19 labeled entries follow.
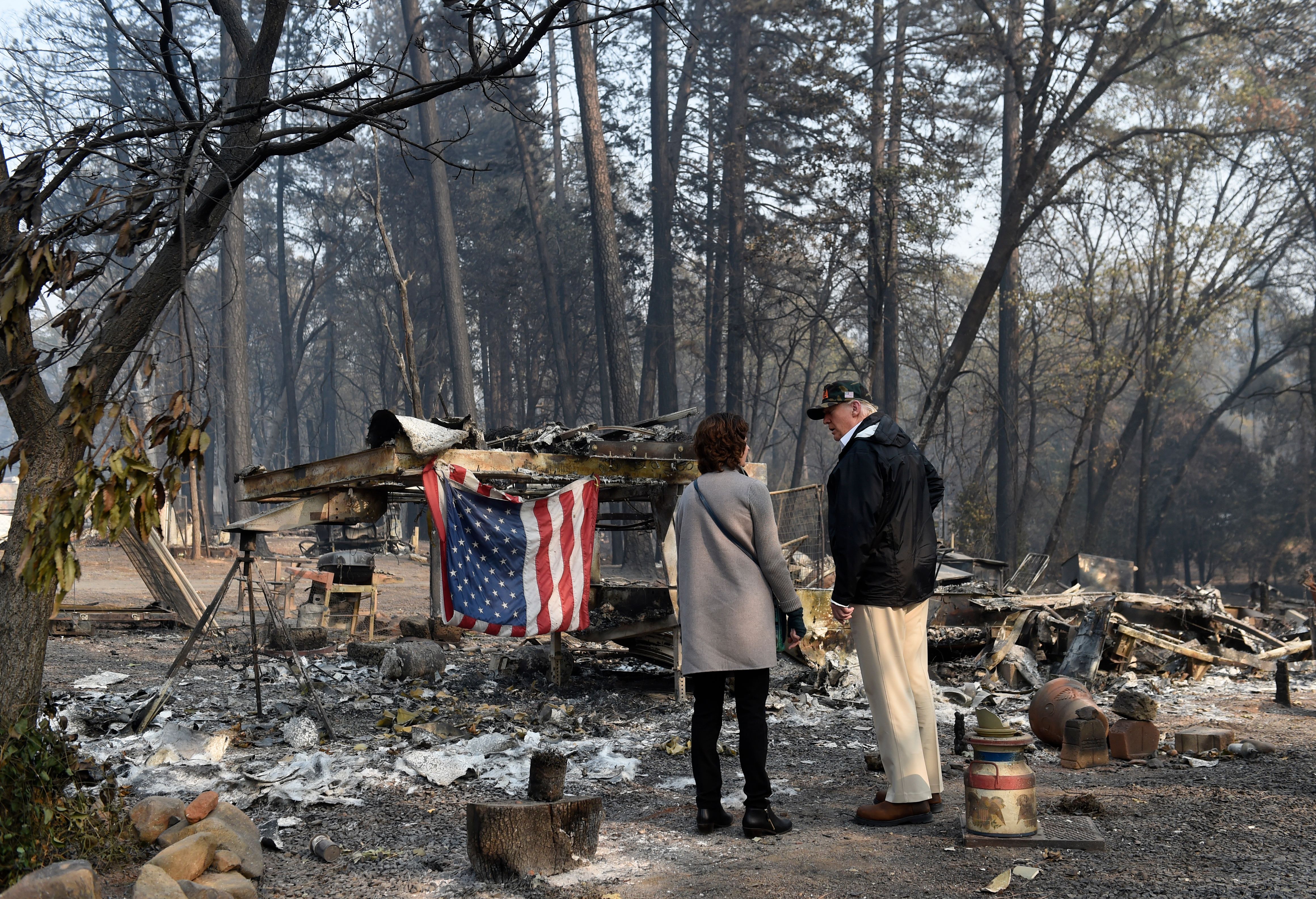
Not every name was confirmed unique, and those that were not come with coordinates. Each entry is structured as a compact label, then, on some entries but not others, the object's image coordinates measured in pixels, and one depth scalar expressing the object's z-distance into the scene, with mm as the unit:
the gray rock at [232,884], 4113
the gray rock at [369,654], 10617
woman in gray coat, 4656
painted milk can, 4344
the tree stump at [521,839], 4406
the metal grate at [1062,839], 4418
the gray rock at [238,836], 4422
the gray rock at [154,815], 4691
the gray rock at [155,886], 3734
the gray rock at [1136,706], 6770
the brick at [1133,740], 6574
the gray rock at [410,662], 9961
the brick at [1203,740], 6605
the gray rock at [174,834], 4535
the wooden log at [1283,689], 9234
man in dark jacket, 4688
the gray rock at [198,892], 3908
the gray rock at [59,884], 3596
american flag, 7758
